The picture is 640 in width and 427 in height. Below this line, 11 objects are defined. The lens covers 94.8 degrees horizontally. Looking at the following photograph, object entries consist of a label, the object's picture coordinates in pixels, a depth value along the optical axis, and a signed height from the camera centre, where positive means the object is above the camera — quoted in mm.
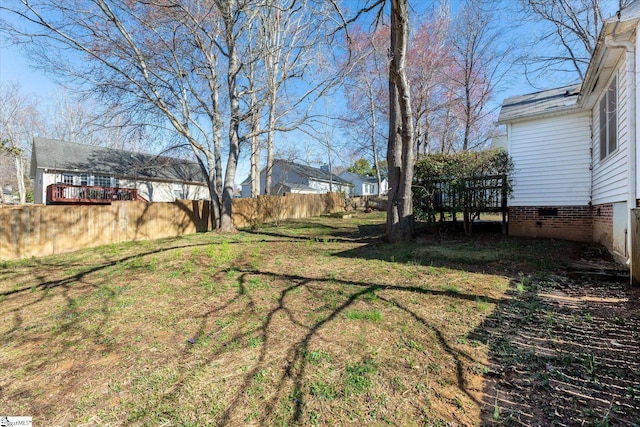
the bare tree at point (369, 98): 9531 +6603
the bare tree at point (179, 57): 8445 +4885
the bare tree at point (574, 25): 11250 +7476
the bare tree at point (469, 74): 15762 +7680
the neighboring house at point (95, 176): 17578 +2579
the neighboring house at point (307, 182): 32156 +3646
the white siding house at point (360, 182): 46812 +4871
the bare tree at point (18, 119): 21078 +7400
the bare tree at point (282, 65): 9948 +5269
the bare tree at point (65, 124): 25141 +7759
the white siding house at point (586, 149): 4500 +1411
